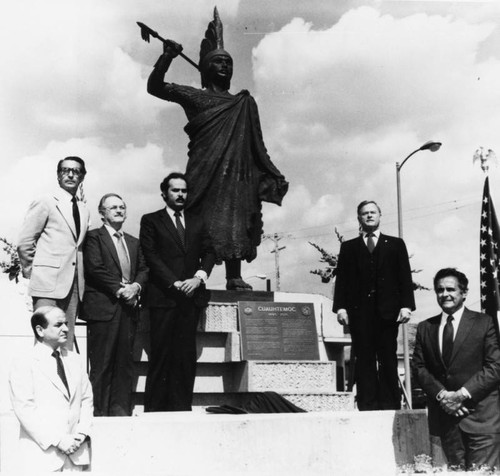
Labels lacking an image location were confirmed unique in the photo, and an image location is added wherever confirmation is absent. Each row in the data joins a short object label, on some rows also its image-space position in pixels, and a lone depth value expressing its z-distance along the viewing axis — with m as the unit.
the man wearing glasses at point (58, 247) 4.99
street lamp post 13.95
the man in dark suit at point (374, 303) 5.47
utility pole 35.95
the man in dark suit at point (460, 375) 3.92
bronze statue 6.58
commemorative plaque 6.16
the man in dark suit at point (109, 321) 5.16
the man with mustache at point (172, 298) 5.61
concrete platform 4.34
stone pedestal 5.96
